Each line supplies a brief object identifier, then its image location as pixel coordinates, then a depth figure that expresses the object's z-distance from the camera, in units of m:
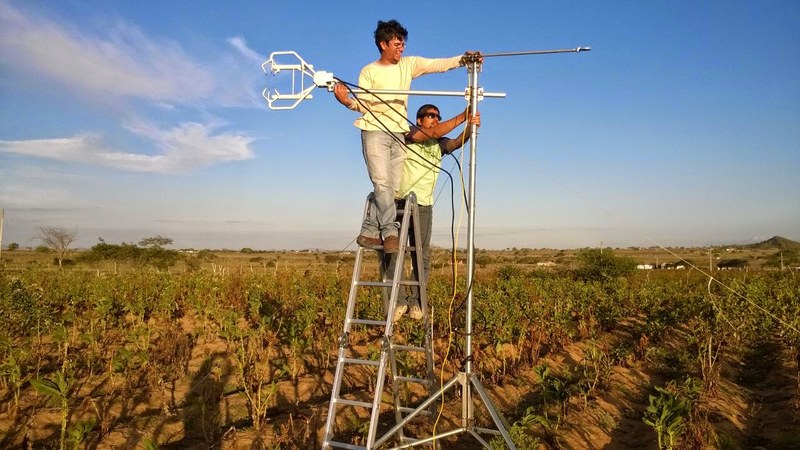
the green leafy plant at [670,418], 4.17
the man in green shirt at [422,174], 4.55
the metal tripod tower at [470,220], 3.73
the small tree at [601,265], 27.61
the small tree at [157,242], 48.62
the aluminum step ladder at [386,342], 3.47
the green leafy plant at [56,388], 4.03
